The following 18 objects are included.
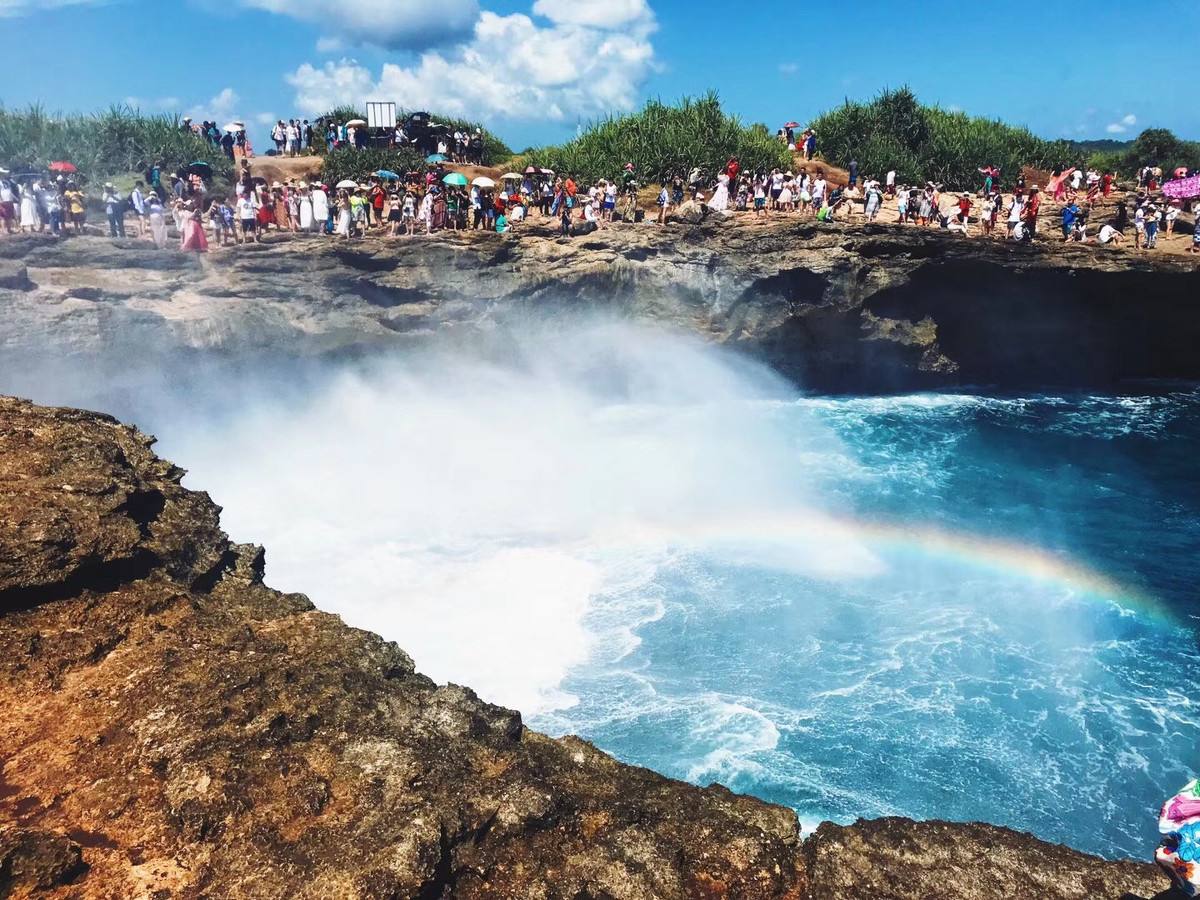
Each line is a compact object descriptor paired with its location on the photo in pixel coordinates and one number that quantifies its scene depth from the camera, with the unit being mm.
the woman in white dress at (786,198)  31859
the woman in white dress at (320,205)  27547
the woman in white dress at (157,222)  25406
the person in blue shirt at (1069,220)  30281
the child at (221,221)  26750
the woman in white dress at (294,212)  28000
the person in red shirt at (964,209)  30344
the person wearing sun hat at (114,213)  25750
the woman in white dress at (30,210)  24750
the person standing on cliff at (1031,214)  29672
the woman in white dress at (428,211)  28969
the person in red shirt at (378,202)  29453
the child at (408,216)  28969
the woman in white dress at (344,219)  27641
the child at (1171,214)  30750
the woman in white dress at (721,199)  30953
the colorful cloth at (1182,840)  5020
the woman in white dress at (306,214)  27656
